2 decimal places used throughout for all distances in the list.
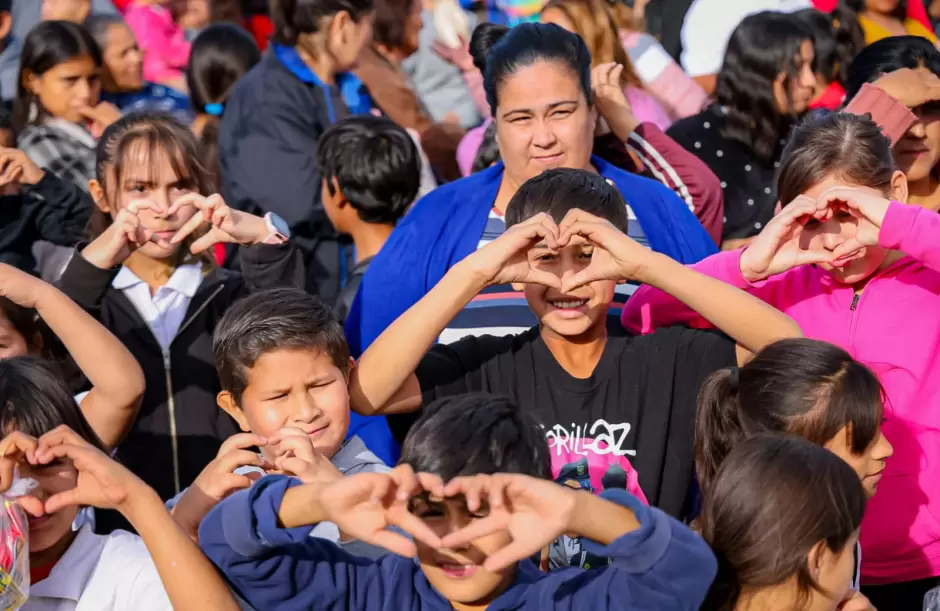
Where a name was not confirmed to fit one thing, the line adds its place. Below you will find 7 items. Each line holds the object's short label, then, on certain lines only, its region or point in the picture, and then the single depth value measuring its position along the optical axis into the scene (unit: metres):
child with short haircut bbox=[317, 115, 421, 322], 4.94
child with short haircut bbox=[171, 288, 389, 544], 3.06
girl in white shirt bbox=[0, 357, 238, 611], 2.53
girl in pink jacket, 3.20
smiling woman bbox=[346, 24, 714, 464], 3.71
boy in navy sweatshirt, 2.25
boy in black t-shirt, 3.11
